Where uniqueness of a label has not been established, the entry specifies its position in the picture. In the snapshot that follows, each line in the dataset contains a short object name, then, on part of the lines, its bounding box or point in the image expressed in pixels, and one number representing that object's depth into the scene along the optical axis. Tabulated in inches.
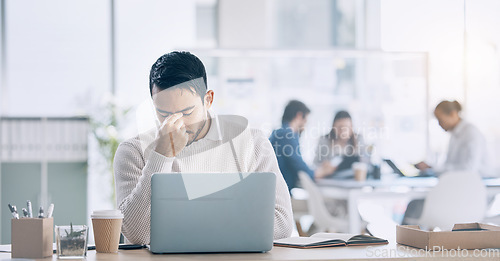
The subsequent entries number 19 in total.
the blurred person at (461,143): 264.2
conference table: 257.8
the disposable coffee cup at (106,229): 117.0
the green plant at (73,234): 113.5
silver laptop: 113.1
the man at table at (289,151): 270.2
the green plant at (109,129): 311.4
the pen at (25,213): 116.3
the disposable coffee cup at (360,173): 294.7
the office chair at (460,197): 237.8
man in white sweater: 126.5
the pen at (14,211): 115.9
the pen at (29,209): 117.1
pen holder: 113.7
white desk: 113.0
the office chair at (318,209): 268.8
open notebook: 121.0
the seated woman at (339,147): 320.8
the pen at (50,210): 116.9
